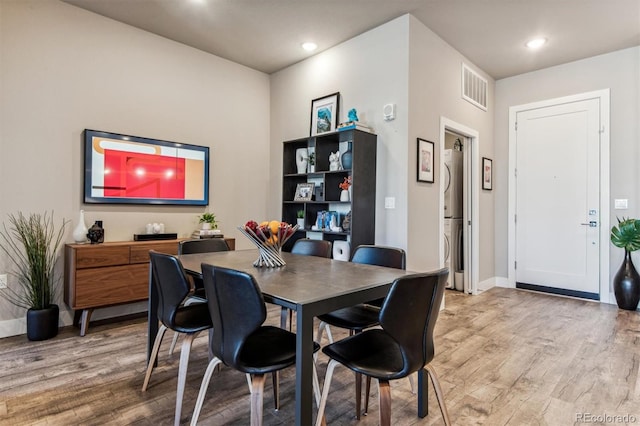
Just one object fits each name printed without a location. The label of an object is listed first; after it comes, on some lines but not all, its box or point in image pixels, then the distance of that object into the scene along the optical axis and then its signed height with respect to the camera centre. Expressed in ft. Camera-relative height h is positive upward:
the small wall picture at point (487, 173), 15.87 +1.94
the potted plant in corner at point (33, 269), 9.54 -1.59
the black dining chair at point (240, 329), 4.36 -1.52
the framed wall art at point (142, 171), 11.01 +1.48
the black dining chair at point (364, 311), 6.30 -1.94
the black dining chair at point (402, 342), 4.24 -1.66
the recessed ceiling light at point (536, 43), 12.68 +6.42
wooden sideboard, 9.70 -1.80
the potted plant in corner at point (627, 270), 12.30 -1.98
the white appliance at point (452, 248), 15.93 -1.51
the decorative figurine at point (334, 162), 12.55 +1.91
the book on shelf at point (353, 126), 11.44 +2.95
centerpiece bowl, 6.51 -0.46
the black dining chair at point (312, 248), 8.92 -0.89
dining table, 4.21 -1.05
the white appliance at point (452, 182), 16.16 +1.54
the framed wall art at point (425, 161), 11.75 +1.86
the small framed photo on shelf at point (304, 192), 13.41 +0.88
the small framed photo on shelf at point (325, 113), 13.35 +3.96
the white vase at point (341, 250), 11.91 -1.23
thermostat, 11.59 +3.46
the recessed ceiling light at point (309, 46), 13.17 +6.48
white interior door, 14.15 +0.73
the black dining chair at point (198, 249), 8.39 -0.93
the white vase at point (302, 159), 13.69 +2.18
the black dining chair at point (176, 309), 5.64 -1.69
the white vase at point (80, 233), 10.32 -0.59
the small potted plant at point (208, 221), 13.16 -0.28
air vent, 14.25 +5.45
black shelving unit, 11.41 +1.14
